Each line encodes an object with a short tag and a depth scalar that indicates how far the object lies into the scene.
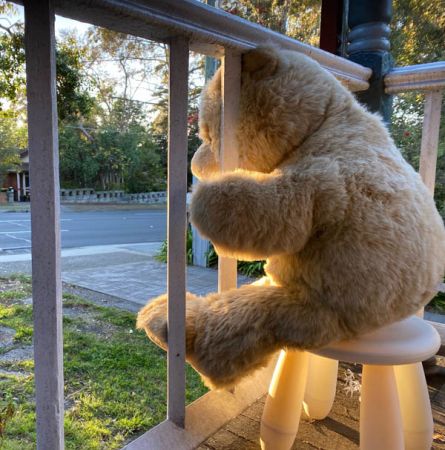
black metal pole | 1.43
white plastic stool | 0.81
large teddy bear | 0.74
